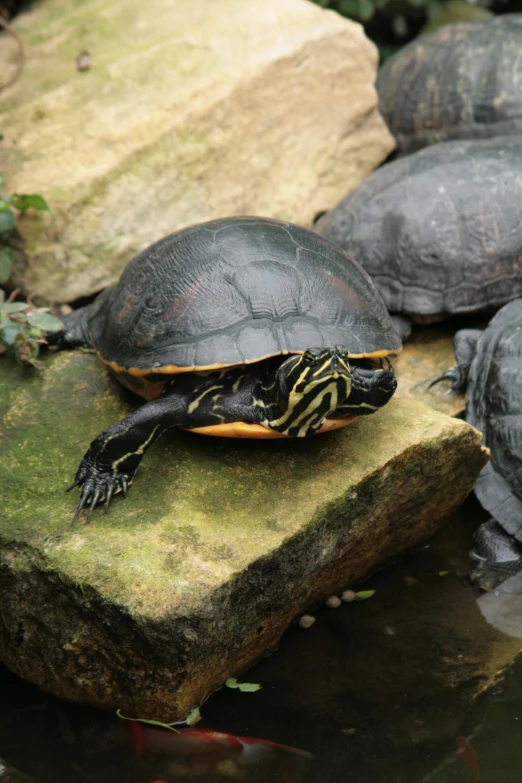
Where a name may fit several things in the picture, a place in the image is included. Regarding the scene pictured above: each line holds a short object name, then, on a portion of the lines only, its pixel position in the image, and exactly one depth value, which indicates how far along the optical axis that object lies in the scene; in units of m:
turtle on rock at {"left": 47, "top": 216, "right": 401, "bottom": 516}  6.39
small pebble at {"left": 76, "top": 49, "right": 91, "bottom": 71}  11.30
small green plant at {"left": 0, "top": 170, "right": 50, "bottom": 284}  9.22
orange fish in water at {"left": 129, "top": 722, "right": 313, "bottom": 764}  5.89
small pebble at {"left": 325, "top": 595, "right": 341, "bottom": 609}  7.46
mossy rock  5.92
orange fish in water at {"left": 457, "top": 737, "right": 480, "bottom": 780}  5.71
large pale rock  10.28
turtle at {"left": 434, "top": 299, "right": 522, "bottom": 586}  8.05
